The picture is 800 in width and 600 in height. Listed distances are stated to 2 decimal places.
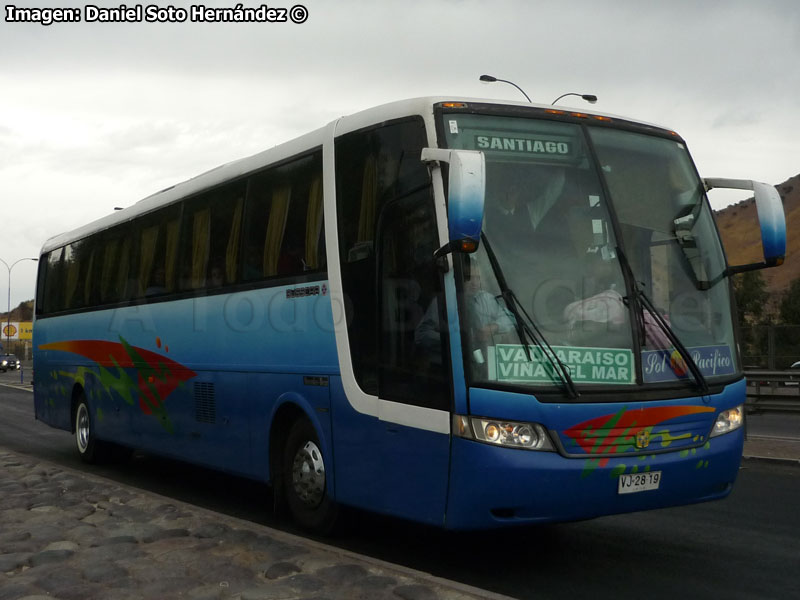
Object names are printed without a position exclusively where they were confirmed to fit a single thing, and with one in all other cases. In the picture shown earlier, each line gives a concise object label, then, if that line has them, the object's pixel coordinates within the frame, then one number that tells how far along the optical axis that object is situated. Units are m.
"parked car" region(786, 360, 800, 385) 22.48
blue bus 6.28
